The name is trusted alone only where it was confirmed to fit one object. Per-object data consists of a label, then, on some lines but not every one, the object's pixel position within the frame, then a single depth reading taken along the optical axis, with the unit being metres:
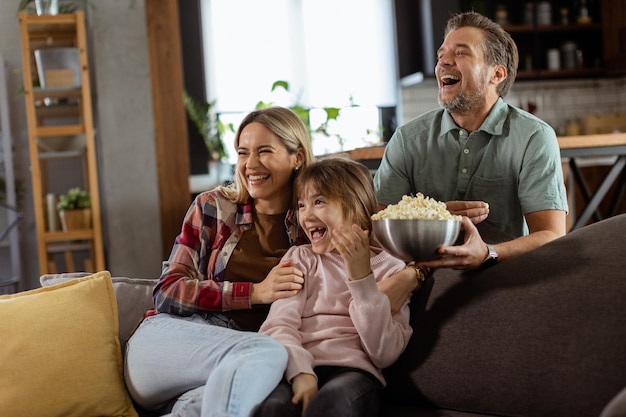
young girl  1.70
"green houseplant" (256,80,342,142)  6.69
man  2.38
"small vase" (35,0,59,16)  4.84
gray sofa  1.70
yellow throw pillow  1.92
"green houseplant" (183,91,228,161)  6.45
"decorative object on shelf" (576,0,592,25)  7.11
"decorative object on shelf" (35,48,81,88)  4.72
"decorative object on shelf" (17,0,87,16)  4.85
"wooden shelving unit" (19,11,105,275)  4.76
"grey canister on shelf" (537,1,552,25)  7.05
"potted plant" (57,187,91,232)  4.76
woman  1.77
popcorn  1.71
